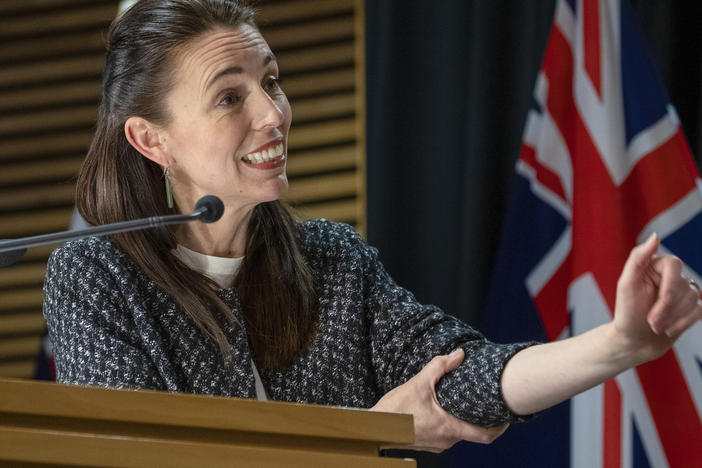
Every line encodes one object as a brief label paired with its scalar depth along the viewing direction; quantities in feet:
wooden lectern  12.73
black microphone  13.62
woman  14.26
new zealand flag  15.19
